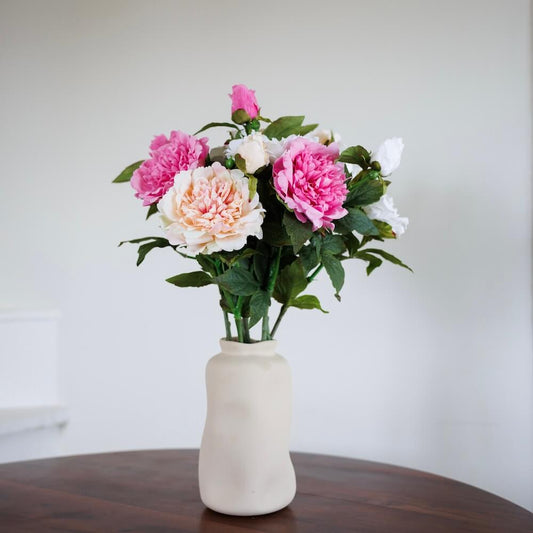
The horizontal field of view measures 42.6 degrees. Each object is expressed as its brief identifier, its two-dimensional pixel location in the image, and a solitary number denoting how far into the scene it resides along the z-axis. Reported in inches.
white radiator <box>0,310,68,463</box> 75.0
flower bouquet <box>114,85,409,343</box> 34.8
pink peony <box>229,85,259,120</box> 37.9
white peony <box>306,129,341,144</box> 39.3
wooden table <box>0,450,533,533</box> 37.9
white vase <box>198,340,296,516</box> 38.0
